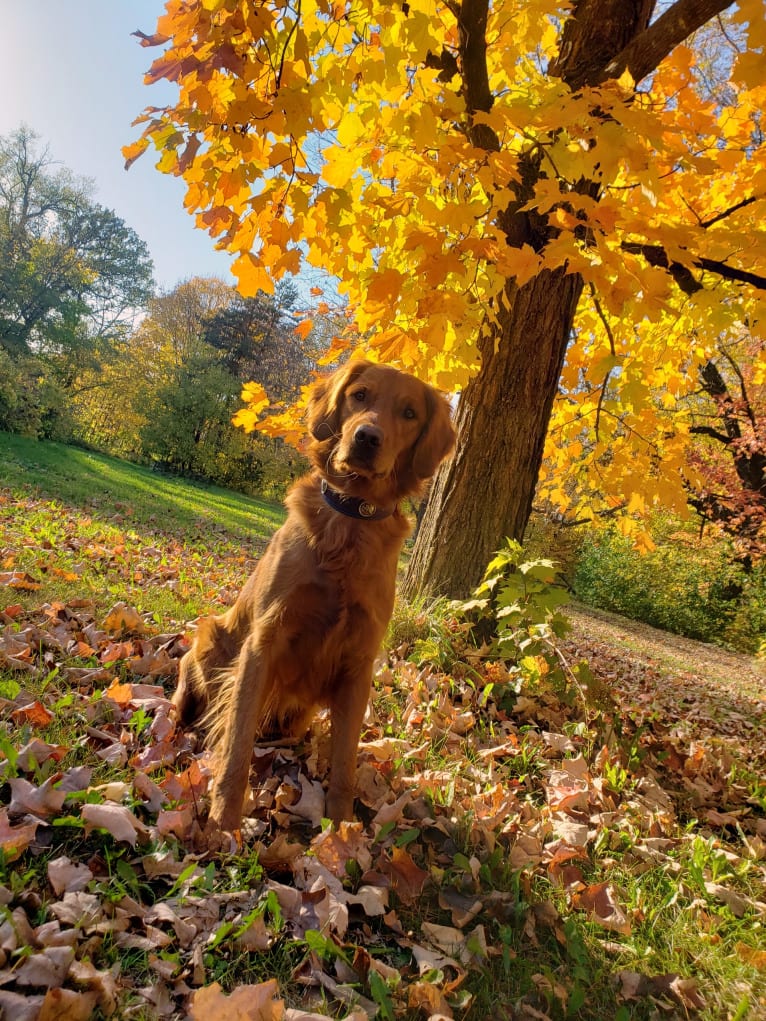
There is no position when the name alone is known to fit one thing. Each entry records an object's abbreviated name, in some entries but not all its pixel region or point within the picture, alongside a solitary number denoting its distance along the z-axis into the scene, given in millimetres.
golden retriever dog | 1047
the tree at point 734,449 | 11084
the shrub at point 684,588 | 12625
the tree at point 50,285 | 13514
